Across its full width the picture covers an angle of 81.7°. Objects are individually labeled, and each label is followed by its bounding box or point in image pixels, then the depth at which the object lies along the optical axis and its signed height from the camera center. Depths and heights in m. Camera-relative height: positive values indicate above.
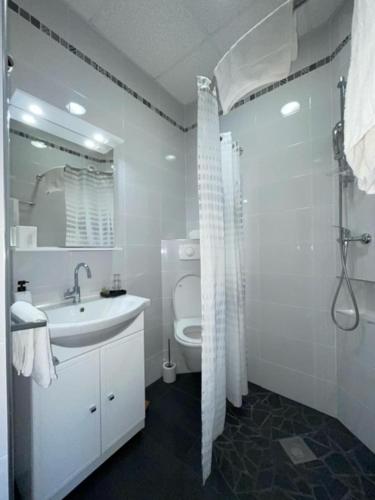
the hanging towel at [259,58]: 0.94 +0.91
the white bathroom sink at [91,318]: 0.93 -0.35
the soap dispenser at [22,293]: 1.07 -0.21
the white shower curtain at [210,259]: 1.08 -0.06
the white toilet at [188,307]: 1.83 -0.55
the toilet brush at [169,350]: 2.00 -0.94
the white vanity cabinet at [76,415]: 0.90 -0.78
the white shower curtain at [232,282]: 1.45 -0.23
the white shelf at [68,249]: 1.15 +0.01
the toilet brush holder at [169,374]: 1.87 -1.08
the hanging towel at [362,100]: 0.64 +0.45
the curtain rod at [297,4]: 0.87 +0.98
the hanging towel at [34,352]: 0.63 -0.30
